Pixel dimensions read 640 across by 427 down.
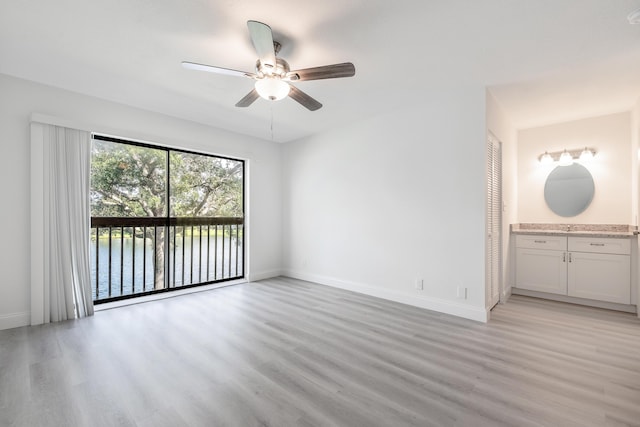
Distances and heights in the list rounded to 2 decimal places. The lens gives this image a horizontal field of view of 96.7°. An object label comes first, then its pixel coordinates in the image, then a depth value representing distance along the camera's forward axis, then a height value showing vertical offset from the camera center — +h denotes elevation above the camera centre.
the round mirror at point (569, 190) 3.92 +0.31
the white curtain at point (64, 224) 2.95 -0.11
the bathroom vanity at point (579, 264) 3.29 -0.66
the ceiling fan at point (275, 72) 2.05 +1.08
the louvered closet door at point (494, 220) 3.19 -0.10
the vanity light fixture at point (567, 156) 3.86 +0.78
